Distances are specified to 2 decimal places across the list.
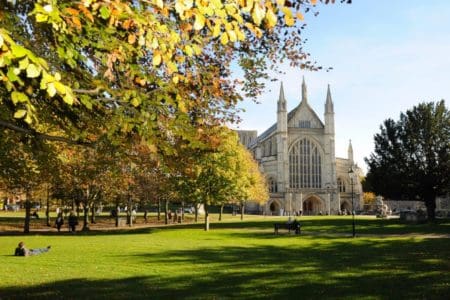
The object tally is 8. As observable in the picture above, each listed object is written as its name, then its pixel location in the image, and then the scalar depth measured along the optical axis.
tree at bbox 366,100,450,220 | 46.44
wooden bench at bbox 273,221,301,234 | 29.12
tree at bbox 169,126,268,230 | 37.31
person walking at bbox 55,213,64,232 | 33.56
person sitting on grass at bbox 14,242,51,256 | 16.86
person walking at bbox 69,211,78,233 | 32.34
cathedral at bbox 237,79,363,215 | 92.31
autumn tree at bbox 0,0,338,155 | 4.28
